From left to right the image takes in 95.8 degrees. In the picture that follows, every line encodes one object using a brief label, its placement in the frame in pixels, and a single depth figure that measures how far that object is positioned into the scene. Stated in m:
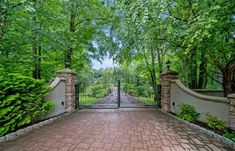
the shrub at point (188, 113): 3.35
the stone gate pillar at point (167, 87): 4.61
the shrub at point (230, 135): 2.22
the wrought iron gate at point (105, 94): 5.38
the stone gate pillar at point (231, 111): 2.46
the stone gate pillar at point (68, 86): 4.52
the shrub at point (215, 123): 2.66
